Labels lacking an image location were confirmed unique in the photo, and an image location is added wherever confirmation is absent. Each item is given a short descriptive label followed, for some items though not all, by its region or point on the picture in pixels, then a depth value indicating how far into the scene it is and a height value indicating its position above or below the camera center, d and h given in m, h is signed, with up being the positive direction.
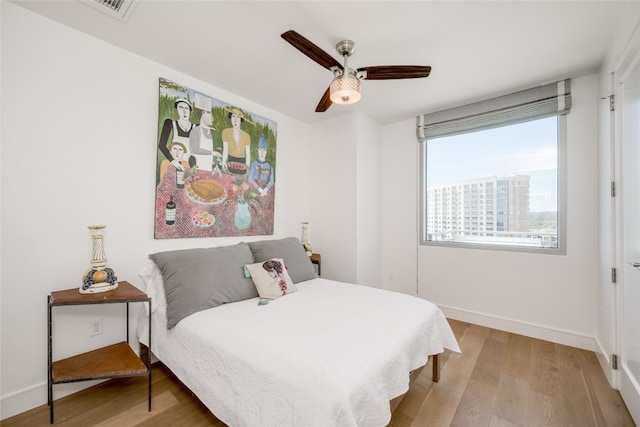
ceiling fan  1.73 +1.03
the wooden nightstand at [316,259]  3.30 -0.55
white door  1.56 -0.05
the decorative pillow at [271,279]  2.12 -0.53
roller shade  2.58 +1.16
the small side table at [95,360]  1.54 -0.95
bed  1.11 -0.67
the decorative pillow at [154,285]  1.91 -0.52
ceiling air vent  1.64 +1.33
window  2.69 +0.39
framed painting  2.31 +0.47
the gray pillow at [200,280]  1.79 -0.48
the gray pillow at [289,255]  2.48 -0.38
